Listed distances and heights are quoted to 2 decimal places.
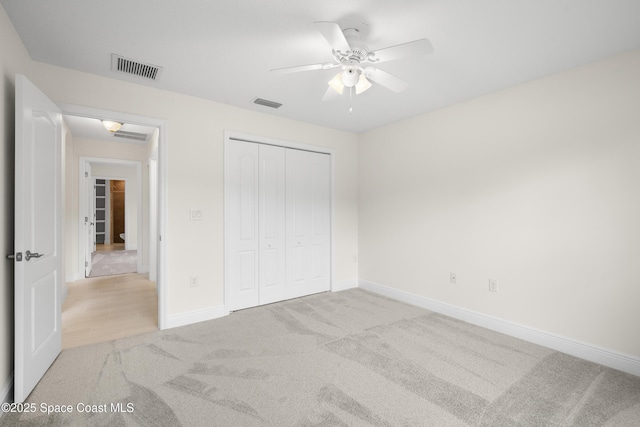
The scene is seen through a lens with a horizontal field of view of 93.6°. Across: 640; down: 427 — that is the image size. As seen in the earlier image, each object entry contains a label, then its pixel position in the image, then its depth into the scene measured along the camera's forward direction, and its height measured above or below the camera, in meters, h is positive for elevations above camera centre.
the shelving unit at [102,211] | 9.68 +0.06
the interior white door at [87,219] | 5.57 -0.12
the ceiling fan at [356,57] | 1.78 +1.03
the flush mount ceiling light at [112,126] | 4.10 +1.21
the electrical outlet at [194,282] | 3.34 -0.77
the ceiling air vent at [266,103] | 3.44 +1.29
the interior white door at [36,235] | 1.91 -0.16
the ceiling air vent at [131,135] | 4.92 +1.32
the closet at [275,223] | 3.71 -0.14
